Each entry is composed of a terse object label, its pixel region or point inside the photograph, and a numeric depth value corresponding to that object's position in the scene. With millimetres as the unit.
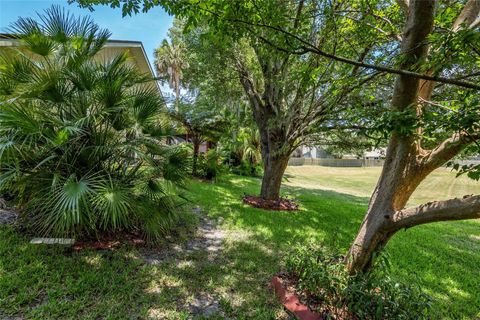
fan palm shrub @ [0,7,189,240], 3143
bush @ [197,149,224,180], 10898
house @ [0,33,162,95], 9273
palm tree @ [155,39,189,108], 26650
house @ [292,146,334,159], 31172
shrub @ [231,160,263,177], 15508
